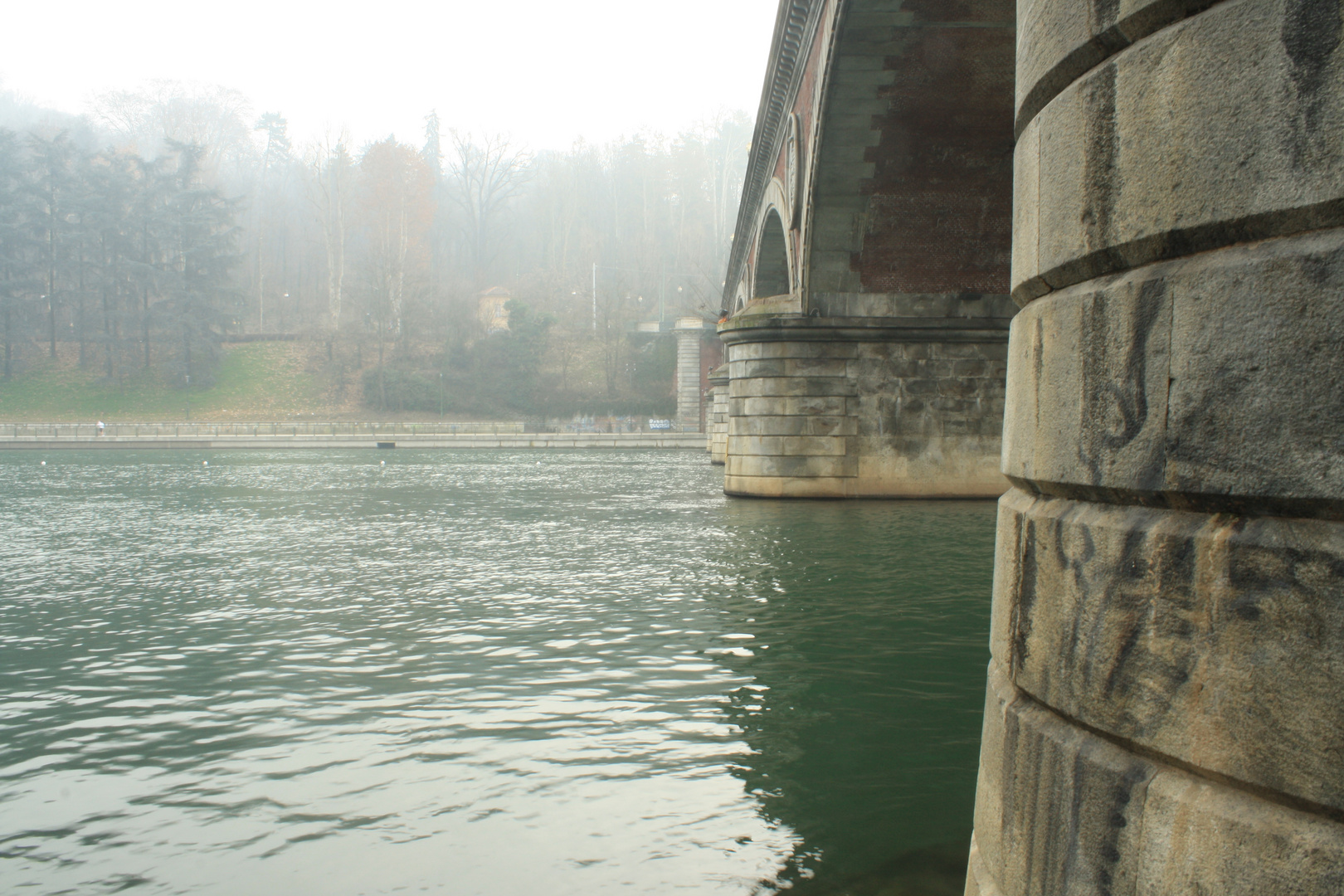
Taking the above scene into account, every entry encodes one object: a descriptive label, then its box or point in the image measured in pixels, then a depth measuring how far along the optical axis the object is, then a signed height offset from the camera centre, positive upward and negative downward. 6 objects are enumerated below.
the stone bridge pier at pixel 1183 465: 1.86 -0.09
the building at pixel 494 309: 79.44 +7.58
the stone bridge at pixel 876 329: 17.34 +1.43
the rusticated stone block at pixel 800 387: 18.45 +0.43
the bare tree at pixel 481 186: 88.94 +18.99
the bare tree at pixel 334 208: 78.88 +15.03
